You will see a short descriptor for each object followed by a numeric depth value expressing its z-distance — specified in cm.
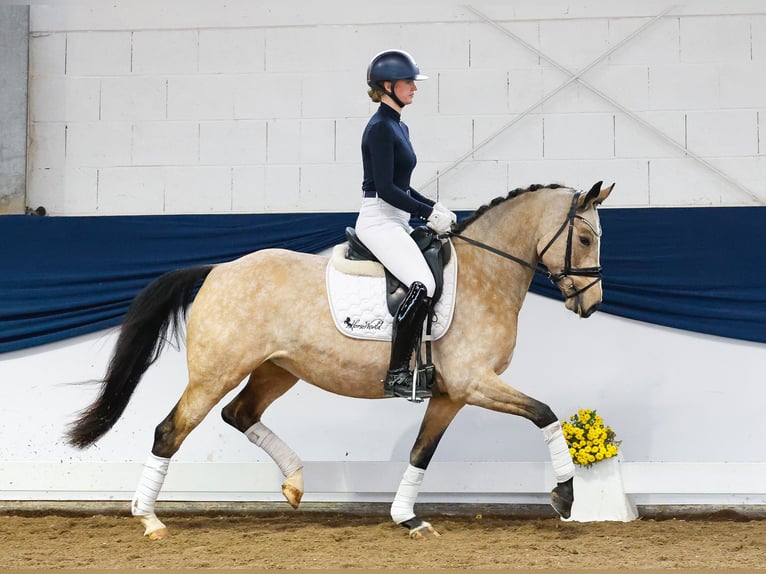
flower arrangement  1096
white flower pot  1093
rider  941
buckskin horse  959
